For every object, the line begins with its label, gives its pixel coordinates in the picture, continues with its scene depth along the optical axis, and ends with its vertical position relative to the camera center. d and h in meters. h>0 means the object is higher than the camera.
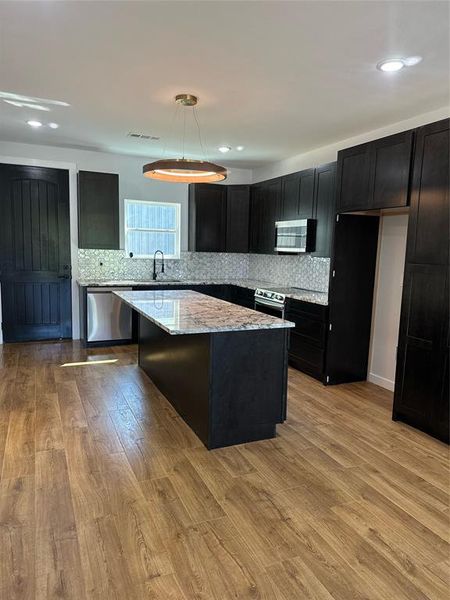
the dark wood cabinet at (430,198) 3.04 +0.45
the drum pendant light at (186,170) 3.12 +0.64
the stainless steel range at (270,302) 5.02 -0.65
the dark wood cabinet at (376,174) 3.40 +0.74
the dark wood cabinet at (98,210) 5.68 +0.51
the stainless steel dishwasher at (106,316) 5.58 -0.97
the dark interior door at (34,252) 5.59 -0.11
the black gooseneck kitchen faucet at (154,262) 6.46 -0.24
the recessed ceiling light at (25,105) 3.78 +1.31
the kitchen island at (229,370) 2.86 -0.89
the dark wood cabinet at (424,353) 3.10 -0.77
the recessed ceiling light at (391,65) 2.73 +1.31
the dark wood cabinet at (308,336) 4.42 -0.95
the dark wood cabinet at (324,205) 4.49 +0.54
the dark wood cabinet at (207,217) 6.36 +0.52
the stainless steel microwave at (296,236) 4.86 +0.21
